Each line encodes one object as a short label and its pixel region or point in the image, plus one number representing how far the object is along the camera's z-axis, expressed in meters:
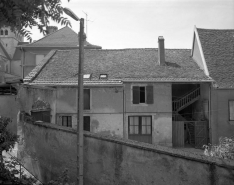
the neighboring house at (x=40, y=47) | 34.53
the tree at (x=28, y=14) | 4.87
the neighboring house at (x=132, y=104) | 20.50
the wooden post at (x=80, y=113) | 7.92
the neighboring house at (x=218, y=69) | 19.83
